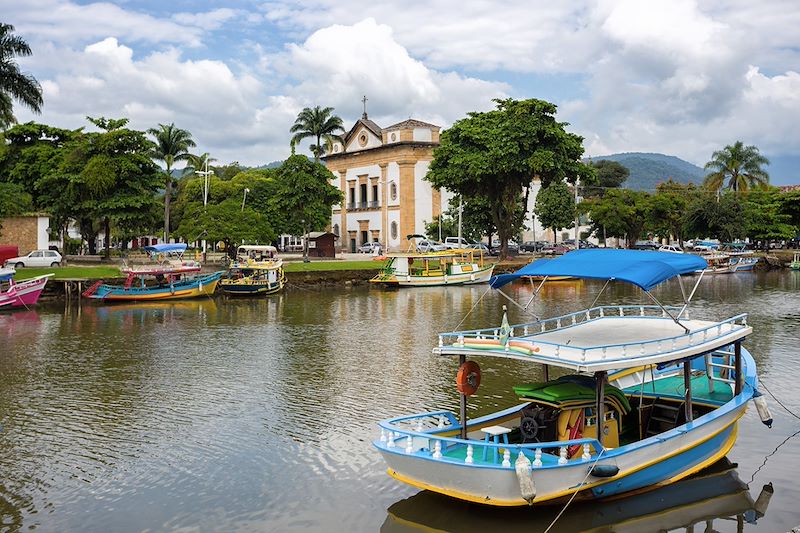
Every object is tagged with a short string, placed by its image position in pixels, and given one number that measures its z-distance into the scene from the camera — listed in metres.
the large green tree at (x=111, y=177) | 53.16
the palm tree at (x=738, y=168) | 86.94
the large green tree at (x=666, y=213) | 75.12
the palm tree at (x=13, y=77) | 43.41
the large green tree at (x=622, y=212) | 71.69
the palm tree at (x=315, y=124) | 76.00
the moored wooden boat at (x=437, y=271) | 52.72
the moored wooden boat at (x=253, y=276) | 45.28
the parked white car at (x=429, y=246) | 65.12
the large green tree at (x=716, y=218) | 73.75
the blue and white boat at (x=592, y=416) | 11.03
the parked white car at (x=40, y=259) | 51.28
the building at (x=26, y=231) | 54.75
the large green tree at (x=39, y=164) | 56.16
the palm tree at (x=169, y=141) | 66.88
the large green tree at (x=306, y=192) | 61.47
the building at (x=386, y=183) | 75.94
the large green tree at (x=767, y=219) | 74.94
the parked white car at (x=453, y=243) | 67.35
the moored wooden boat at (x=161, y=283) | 42.25
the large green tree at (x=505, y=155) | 56.53
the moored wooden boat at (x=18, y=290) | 38.22
